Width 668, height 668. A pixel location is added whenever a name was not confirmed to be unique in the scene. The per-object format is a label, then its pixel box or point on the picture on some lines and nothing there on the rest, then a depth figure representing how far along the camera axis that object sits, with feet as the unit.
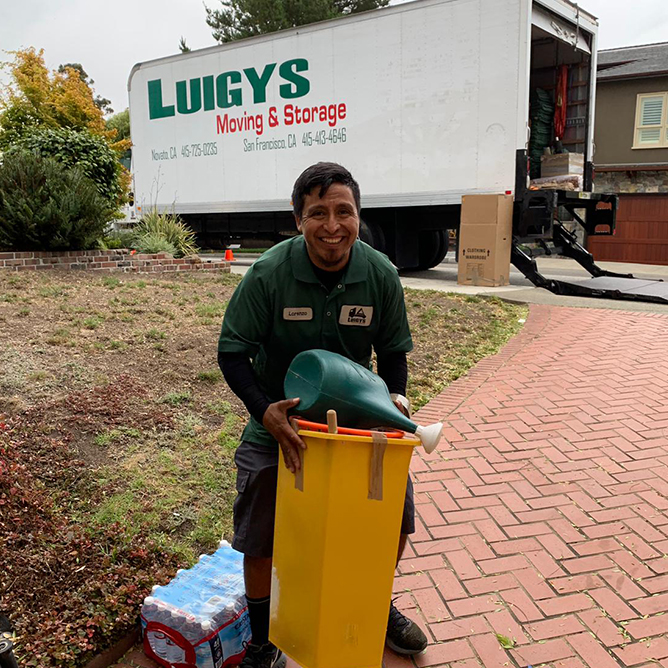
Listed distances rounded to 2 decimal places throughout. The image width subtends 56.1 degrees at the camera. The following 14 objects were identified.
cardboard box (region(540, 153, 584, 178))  34.32
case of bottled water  6.75
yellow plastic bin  5.46
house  60.85
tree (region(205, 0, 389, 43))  82.69
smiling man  6.20
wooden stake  5.31
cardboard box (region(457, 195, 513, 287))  30.71
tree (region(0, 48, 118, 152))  60.13
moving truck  30.53
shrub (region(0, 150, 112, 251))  25.16
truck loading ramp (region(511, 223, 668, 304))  28.04
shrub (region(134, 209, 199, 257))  32.22
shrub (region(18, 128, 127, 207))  32.60
